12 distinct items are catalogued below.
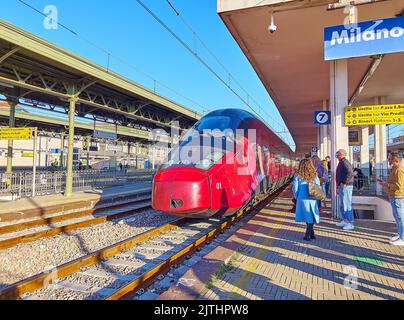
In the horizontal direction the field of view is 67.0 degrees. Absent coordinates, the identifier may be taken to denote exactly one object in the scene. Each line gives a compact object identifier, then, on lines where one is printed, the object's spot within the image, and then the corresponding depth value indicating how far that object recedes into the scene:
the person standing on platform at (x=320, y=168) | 9.63
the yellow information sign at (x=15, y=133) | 12.76
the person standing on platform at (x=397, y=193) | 5.89
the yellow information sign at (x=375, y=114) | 7.94
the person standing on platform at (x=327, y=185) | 12.32
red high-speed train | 6.66
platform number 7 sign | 10.35
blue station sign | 6.38
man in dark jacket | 7.32
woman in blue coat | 6.23
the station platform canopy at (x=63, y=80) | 10.65
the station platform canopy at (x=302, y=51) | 7.38
